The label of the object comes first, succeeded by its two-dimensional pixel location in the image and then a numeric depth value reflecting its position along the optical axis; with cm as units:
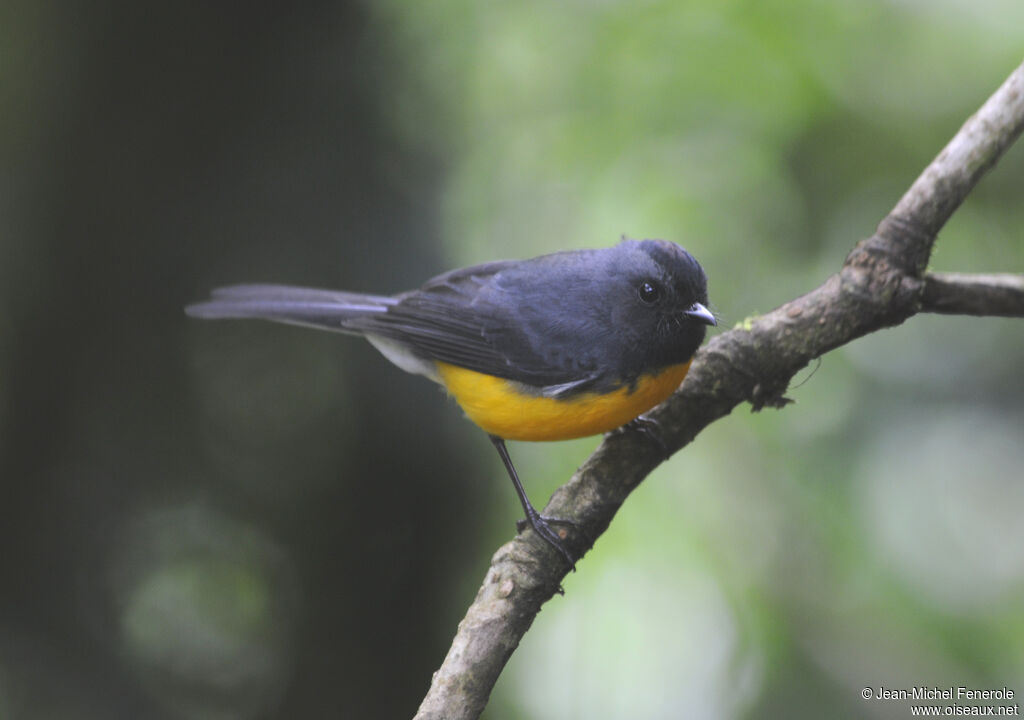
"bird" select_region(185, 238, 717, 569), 637
